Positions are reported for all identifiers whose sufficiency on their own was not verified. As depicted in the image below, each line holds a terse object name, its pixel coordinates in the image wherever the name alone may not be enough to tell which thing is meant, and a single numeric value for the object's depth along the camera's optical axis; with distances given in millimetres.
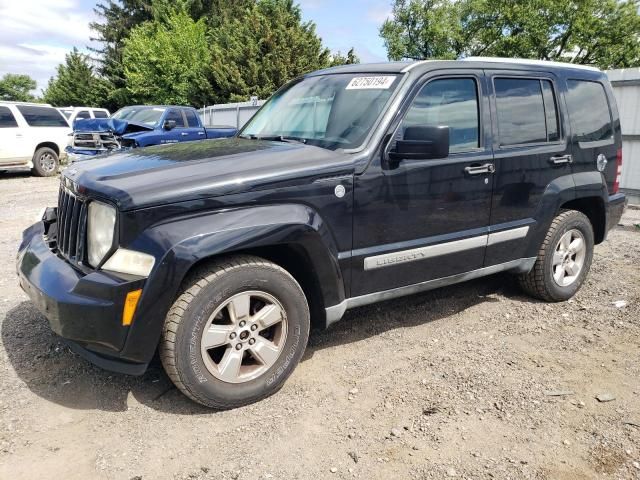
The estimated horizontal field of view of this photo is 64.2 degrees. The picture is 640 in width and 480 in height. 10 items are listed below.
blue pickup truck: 12406
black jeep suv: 2586
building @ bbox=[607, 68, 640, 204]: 8688
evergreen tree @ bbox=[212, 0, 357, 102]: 27797
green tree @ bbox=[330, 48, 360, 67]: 31453
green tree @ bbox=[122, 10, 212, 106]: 32281
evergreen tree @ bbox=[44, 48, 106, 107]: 45406
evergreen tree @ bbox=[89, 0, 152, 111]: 43344
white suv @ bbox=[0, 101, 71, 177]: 12789
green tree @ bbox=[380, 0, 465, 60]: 44906
